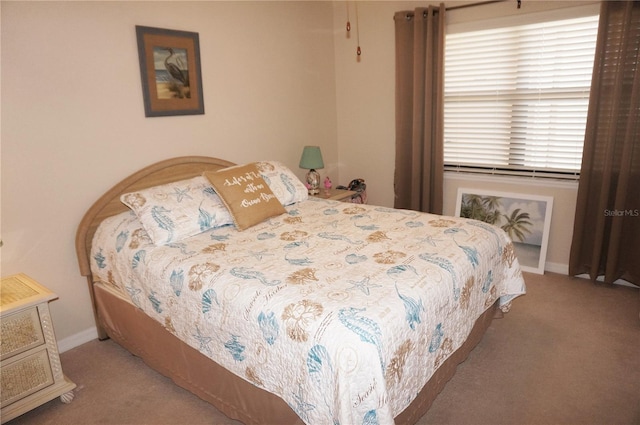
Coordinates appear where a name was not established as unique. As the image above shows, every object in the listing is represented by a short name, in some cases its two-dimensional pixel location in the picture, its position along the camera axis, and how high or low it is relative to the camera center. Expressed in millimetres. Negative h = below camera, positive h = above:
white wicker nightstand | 1964 -1031
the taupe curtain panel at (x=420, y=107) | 3541 +87
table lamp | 3736 -354
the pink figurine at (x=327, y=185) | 3961 -583
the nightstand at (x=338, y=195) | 3721 -641
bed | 1511 -706
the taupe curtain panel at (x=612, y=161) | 2812 -335
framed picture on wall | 2758 +350
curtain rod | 3186 +843
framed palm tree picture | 3434 -831
